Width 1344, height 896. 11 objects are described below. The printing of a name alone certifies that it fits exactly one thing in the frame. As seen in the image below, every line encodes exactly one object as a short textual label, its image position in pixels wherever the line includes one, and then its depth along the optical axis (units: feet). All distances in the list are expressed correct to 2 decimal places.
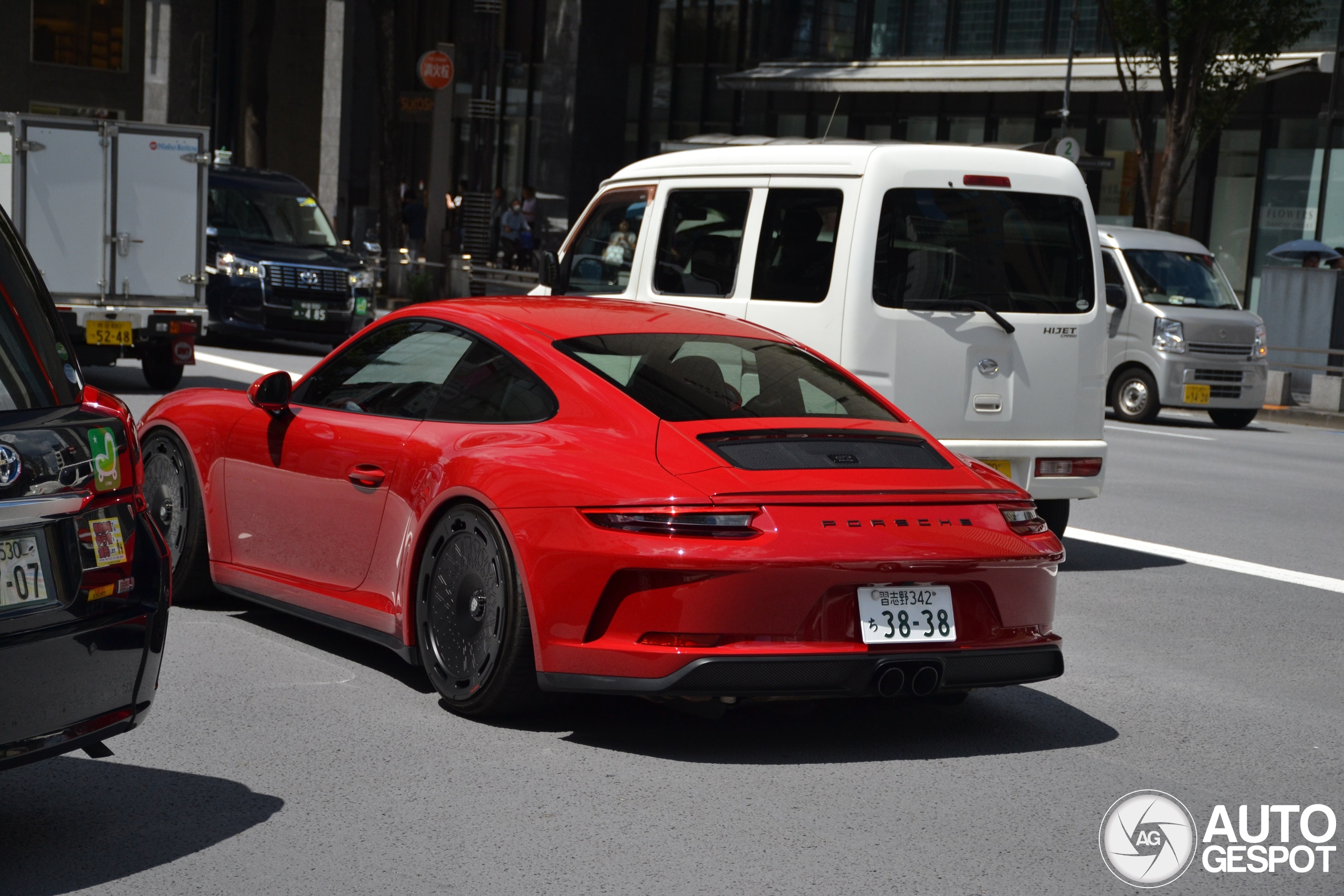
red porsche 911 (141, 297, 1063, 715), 16.69
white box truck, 51.65
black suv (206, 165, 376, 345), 69.51
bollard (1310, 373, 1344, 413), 75.20
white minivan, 29.09
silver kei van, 65.98
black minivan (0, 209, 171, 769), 12.62
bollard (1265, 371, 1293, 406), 78.28
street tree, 84.28
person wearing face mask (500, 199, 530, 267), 117.19
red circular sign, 97.60
